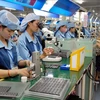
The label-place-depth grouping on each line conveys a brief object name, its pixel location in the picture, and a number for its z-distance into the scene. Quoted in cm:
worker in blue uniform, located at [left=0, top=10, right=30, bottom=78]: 186
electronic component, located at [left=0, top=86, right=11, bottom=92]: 146
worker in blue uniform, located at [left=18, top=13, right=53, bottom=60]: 259
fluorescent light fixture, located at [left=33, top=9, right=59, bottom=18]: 538
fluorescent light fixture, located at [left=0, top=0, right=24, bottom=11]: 390
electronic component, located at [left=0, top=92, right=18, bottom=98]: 134
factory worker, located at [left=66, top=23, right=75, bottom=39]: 732
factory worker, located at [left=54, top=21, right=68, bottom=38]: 596
